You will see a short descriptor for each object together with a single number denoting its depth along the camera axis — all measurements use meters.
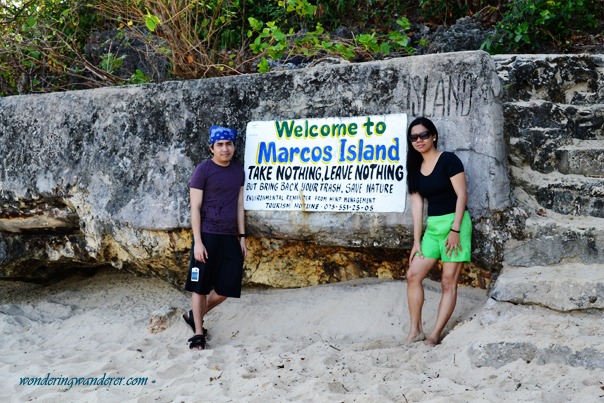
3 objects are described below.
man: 4.40
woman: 3.86
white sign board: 4.29
